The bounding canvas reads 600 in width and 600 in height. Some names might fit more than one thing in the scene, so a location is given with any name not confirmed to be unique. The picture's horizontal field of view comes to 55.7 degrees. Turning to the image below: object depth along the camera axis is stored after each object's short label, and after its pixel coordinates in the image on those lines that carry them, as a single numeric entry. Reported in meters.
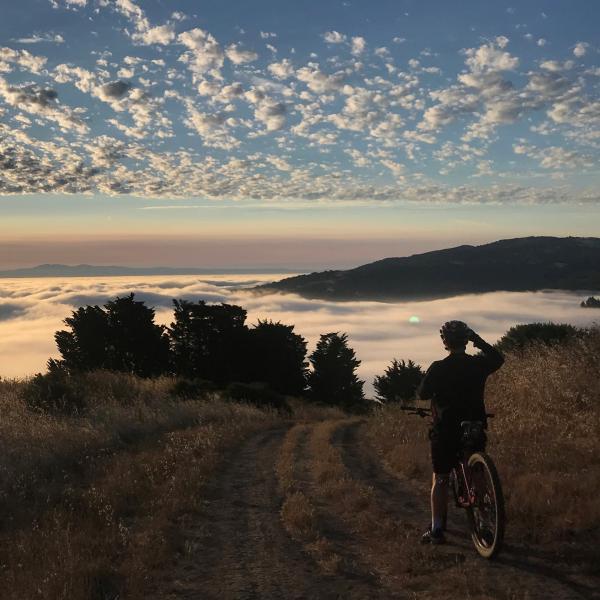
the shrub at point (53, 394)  17.80
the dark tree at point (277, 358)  48.62
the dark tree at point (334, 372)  54.91
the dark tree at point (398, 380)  61.94
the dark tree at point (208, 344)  46.97
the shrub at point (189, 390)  22.17
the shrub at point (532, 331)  22.16
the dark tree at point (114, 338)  43.50
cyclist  5.68
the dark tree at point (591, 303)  65.50
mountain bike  5.06
